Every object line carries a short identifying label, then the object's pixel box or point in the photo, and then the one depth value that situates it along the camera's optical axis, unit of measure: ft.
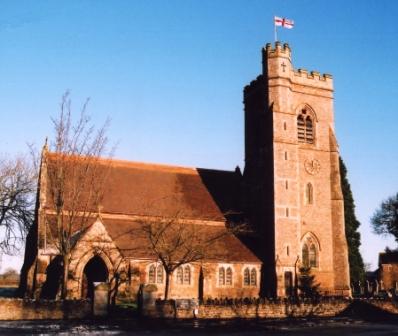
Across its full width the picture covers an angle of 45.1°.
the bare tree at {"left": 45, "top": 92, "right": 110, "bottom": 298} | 98.73
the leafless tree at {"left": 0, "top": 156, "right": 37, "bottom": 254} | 110.52
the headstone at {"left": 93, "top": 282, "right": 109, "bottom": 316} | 92.17
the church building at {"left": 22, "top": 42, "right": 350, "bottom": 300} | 111.55
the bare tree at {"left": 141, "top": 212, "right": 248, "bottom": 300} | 106.83
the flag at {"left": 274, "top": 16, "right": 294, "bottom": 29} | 133.08
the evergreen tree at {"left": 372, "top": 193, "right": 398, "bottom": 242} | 241.14
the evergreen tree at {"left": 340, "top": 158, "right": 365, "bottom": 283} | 163.22
